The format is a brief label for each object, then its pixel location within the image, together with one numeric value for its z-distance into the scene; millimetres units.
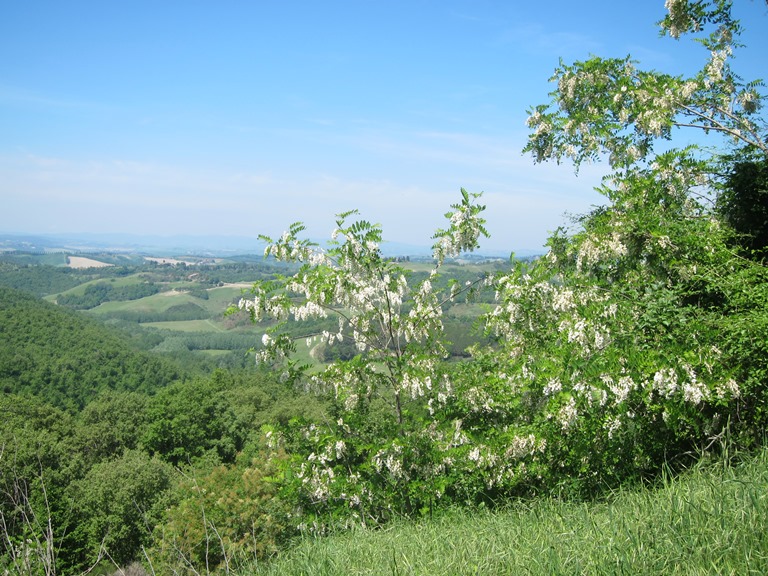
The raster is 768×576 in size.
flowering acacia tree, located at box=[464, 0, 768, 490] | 4793
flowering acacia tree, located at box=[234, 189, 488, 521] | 6418
